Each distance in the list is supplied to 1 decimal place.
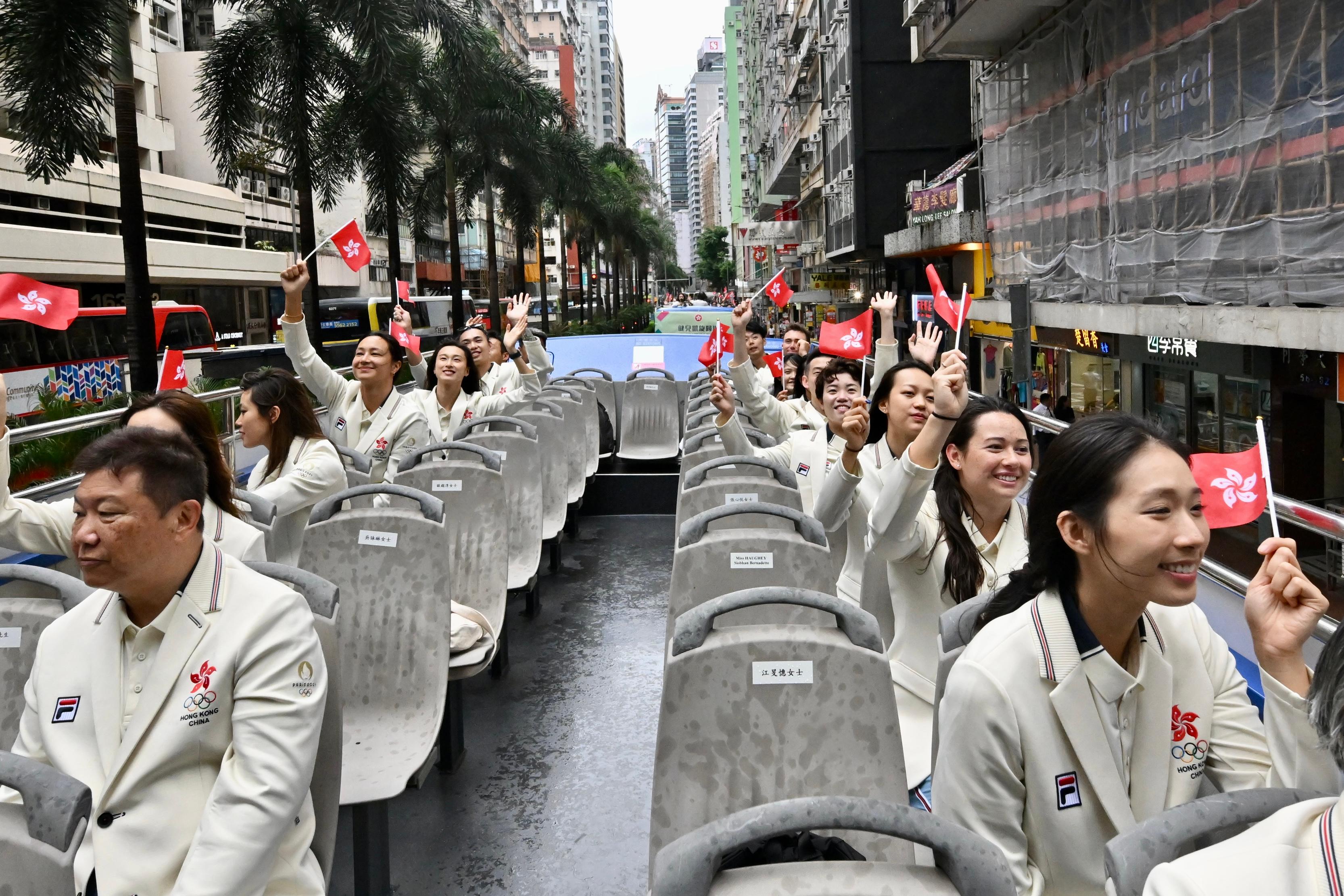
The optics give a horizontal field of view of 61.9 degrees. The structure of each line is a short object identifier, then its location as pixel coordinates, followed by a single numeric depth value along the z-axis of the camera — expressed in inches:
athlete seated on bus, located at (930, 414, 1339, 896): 78.7
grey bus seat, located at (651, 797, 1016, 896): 62.3
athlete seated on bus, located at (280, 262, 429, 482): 247.3
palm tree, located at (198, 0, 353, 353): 707.4
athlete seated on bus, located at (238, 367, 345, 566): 182.1
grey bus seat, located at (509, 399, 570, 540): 295.4
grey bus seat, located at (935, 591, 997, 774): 94.7
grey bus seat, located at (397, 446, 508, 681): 201.6
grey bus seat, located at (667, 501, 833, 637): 141.6
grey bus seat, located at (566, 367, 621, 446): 467.5
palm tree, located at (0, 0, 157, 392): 466.3
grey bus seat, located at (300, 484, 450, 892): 153.4
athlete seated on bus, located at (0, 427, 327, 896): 92.1
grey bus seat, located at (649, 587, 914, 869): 100.3
